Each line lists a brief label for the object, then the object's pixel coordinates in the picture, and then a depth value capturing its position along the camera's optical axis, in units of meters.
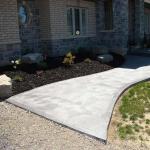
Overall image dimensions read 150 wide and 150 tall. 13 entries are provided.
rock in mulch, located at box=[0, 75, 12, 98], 5.00
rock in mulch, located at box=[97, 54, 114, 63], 8.19
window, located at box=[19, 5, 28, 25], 7.85
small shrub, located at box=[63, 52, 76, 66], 7.25
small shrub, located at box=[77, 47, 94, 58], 8.50
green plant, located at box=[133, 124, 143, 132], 4.03
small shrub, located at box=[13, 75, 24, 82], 5.82
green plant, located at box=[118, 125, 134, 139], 3.85
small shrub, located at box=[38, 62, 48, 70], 6.80
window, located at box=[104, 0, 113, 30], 10.59
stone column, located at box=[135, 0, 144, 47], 11.35
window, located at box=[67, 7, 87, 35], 9.14
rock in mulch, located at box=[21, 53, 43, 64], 6.97
